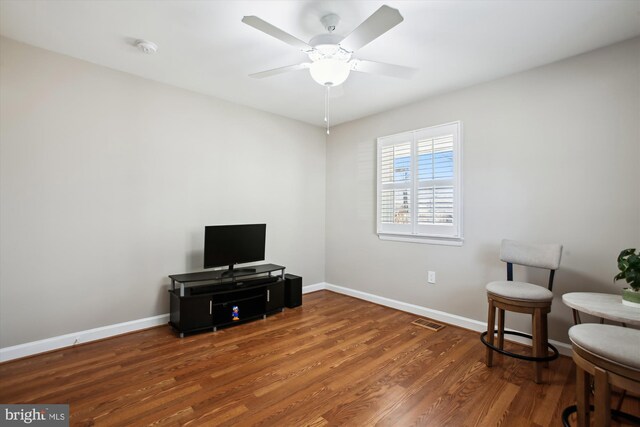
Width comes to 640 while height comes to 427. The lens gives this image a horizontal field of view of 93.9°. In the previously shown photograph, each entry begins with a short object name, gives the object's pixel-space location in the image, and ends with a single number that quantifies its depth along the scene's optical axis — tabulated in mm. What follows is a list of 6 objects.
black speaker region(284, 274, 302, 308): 3775
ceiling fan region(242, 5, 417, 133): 1656
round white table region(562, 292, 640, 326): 1633
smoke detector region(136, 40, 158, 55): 2379
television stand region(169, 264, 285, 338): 2916
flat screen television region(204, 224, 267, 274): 3199
